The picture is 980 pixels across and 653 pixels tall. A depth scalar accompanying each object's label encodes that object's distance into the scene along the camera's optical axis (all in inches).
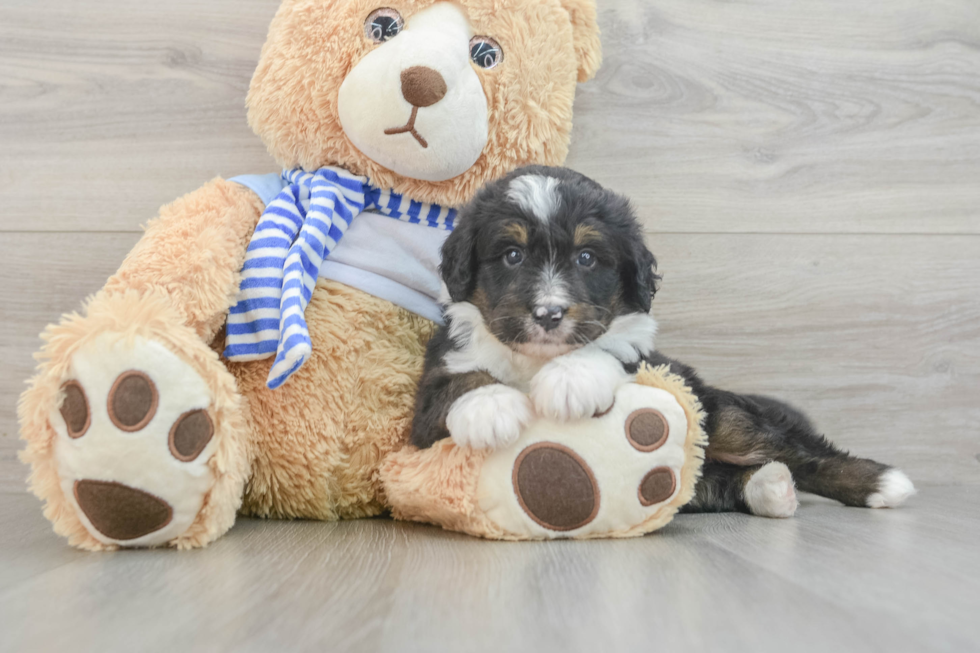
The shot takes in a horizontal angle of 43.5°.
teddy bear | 29.7
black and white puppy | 30.8
